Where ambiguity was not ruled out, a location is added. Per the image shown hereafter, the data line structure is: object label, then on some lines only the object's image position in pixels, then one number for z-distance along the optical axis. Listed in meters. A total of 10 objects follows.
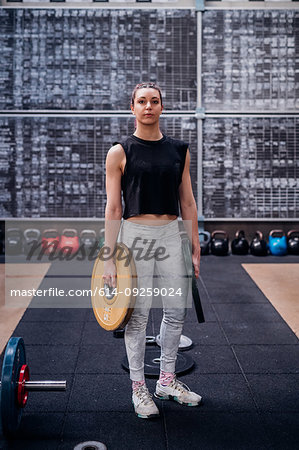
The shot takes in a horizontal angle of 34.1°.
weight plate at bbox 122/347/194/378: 2.41
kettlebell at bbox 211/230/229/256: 5.25
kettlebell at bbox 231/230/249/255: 5.32
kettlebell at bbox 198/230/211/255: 5.28
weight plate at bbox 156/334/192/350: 2.77
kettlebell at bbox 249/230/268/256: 5.26
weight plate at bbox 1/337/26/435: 1.71
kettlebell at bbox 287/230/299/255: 5.32
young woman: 1.97
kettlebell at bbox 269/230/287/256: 5.31
